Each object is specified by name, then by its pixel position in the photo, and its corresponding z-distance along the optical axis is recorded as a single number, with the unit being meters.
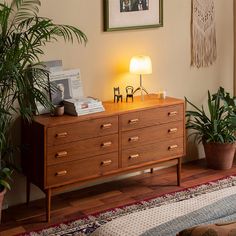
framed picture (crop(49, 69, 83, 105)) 3.63
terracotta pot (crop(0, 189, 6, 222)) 3.25
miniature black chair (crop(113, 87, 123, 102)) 3.99
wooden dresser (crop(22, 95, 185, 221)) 3.41
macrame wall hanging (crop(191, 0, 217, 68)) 4.47
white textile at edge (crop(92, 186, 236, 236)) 1.98
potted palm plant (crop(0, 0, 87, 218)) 3.12
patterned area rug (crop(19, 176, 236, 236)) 3.31
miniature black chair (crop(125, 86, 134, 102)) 4.14
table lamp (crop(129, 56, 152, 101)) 3.94
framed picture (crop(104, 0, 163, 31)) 3.92
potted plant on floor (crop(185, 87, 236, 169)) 4.41
